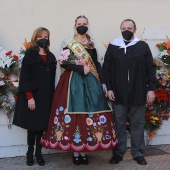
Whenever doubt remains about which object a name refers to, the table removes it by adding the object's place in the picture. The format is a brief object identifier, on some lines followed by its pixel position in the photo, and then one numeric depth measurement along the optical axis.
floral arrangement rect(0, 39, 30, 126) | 5.01
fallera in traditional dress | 4.40
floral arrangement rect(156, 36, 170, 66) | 5.72
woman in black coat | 4.51
